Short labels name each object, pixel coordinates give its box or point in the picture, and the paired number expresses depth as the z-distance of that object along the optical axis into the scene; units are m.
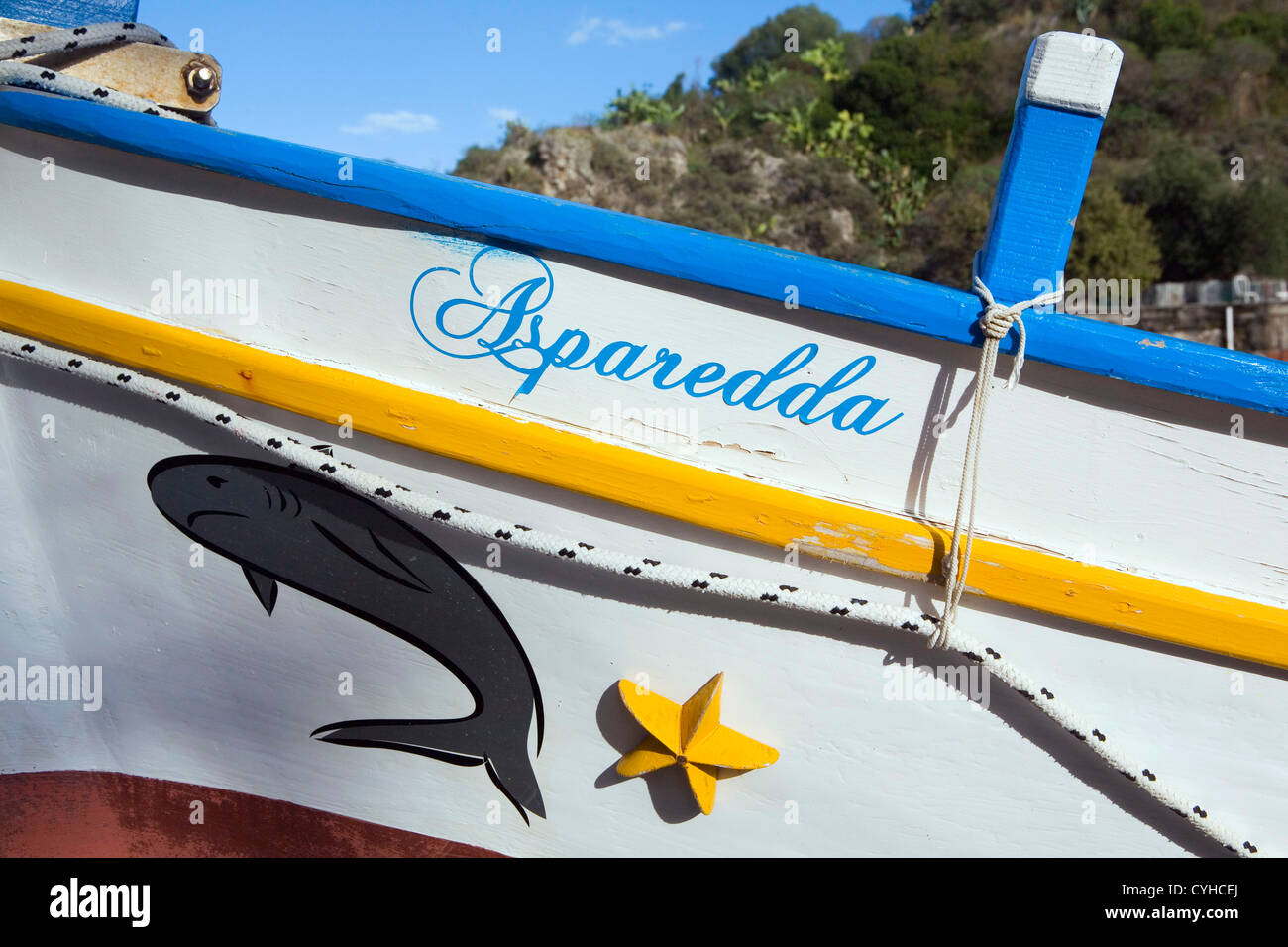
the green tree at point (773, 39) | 27.33
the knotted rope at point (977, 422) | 1.49
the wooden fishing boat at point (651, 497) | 1.56
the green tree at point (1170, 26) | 19.81
